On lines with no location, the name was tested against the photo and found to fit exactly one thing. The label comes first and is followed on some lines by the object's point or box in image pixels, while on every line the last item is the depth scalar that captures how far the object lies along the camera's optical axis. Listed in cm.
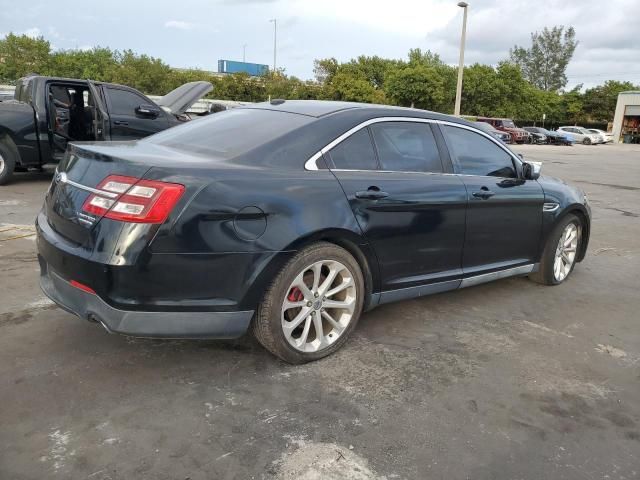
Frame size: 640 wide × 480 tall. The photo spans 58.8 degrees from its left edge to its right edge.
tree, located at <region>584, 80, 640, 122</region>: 6275
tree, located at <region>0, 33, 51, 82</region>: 3681
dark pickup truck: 839
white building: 5509
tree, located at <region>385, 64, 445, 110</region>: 4675
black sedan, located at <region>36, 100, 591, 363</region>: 278
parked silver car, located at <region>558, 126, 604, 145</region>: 4469
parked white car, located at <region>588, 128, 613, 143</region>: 4619
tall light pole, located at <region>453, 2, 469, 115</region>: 2616
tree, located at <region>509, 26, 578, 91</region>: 8769
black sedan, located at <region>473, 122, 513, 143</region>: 3491
